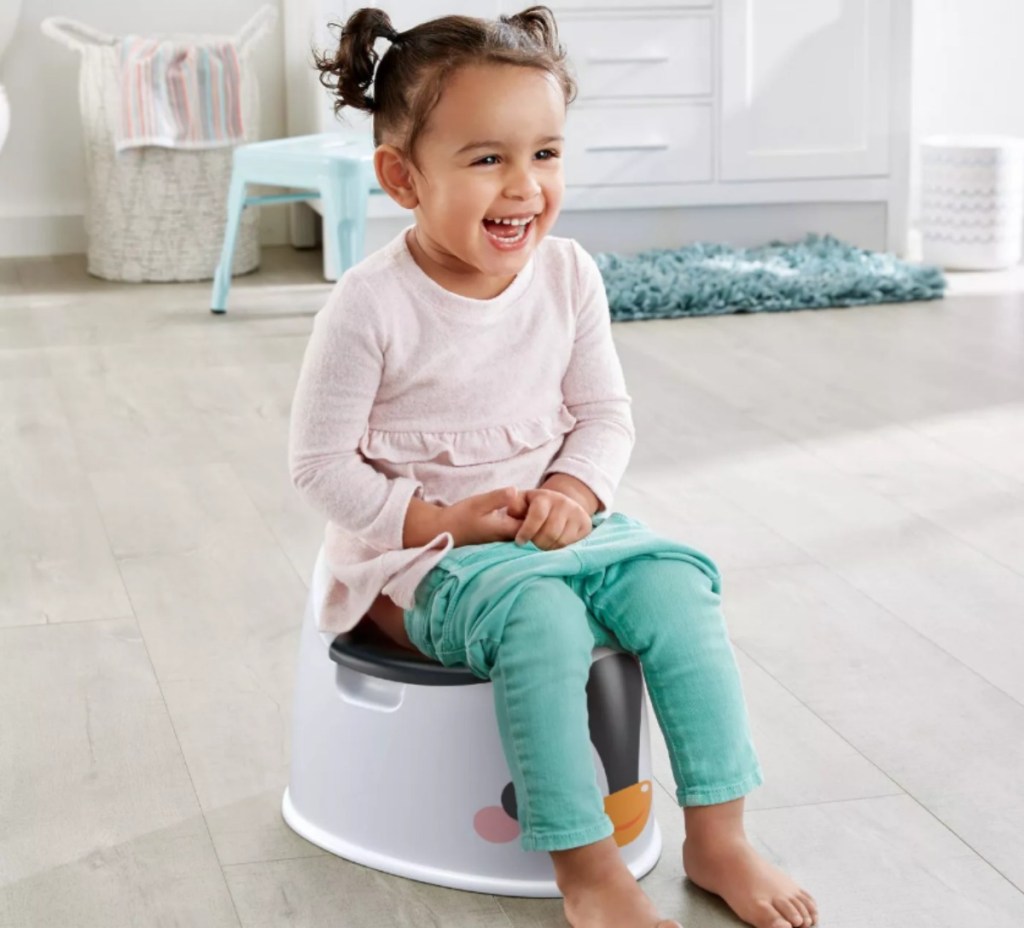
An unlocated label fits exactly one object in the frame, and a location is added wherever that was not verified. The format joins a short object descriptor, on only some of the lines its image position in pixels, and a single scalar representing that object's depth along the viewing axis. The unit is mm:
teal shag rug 3180
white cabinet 3543
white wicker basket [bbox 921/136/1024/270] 3537
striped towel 3422
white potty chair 1151
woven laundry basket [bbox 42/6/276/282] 3504
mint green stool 2984
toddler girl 1105
